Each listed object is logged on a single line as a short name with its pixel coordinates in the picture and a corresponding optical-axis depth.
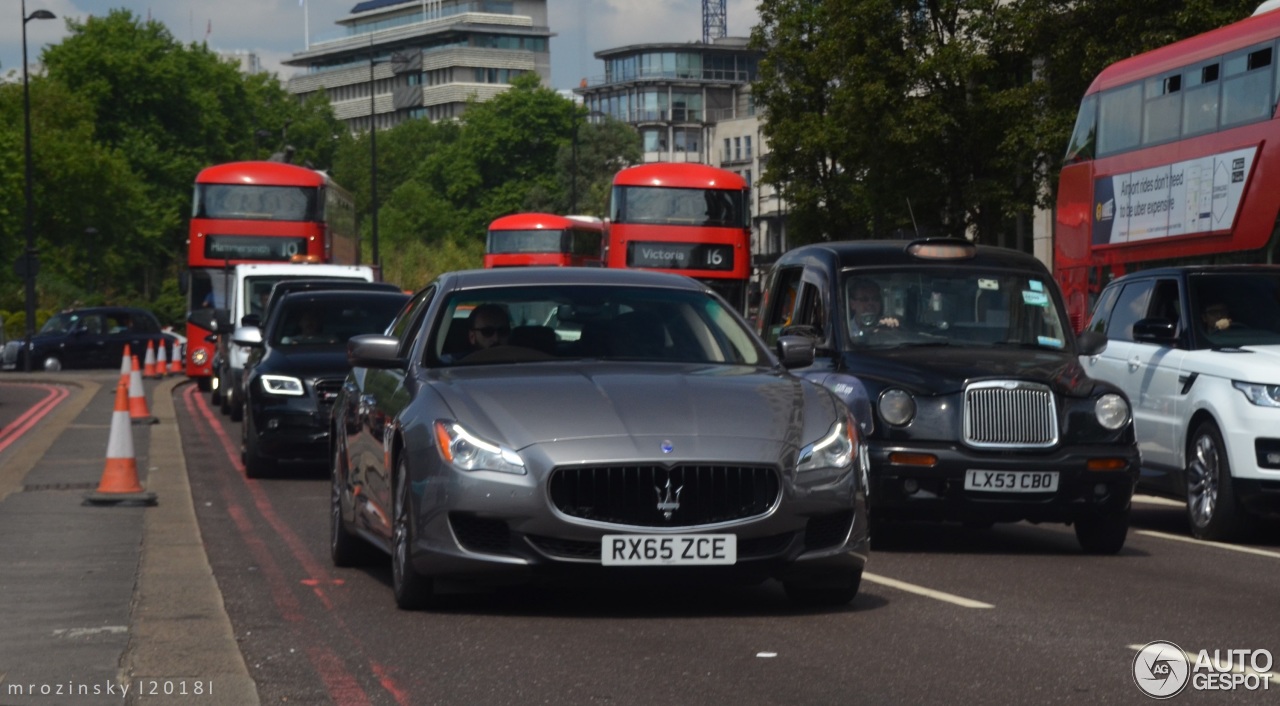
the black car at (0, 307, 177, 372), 53.47
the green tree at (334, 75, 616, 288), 127.56
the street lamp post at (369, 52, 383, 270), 85.31
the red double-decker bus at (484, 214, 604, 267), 57.66
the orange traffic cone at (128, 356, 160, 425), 24.94
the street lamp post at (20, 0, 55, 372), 56.23
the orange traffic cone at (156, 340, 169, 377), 45.09
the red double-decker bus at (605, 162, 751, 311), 43.00
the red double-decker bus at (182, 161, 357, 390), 40.00
